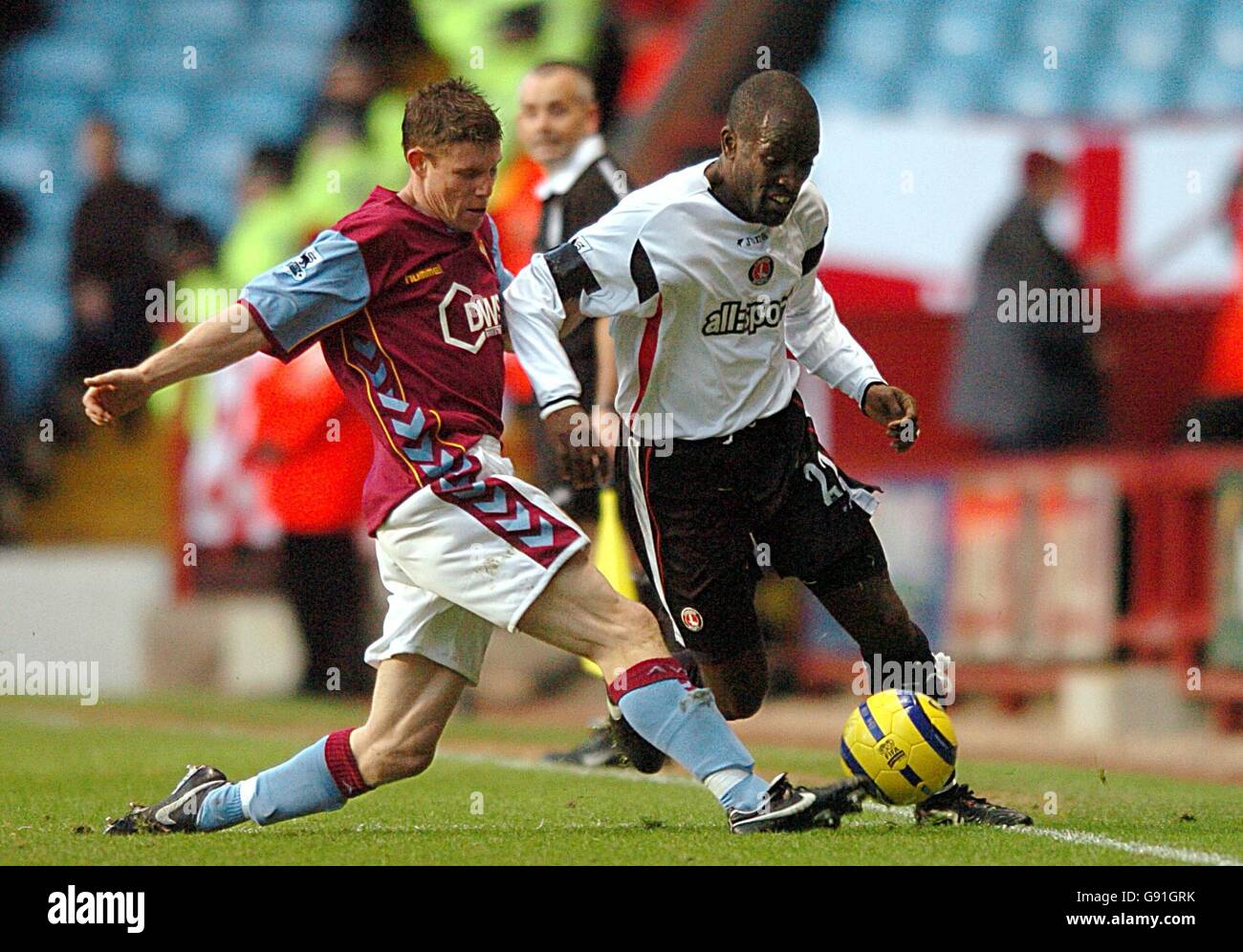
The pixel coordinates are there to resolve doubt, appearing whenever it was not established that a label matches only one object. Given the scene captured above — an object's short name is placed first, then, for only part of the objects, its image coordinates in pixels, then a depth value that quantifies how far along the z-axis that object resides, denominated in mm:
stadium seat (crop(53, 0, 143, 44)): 19812
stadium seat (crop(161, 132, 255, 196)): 18453
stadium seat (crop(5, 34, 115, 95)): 19406
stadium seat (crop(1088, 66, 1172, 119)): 17594
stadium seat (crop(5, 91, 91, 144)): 18906
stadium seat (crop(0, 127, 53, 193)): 18438
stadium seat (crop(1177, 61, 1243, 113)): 17484
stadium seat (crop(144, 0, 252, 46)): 19891
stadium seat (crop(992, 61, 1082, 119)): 17688
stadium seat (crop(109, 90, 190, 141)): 18938
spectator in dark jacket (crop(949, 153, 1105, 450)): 12633
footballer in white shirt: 5902
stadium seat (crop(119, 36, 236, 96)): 19422
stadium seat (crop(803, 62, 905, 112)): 17609
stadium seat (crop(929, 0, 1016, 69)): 18016
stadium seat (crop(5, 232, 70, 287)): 17812
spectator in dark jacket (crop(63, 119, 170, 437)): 15984
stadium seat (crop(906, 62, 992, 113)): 17703
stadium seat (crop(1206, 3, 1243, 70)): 17734
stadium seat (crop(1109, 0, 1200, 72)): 17859
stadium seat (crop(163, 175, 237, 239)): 18078
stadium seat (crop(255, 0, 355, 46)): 19359
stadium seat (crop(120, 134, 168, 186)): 18312
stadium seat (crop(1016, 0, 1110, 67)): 18000
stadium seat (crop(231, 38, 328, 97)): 19094
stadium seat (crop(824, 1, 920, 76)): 17828
